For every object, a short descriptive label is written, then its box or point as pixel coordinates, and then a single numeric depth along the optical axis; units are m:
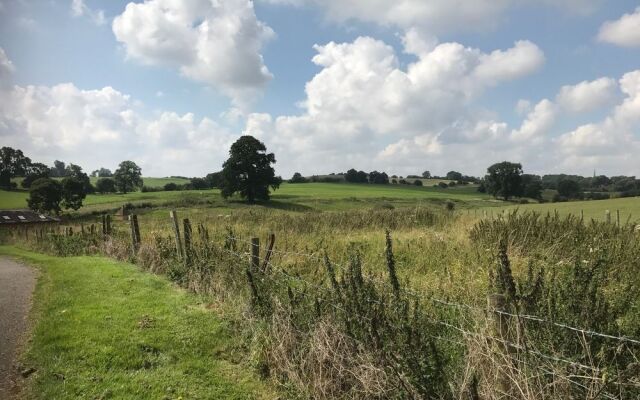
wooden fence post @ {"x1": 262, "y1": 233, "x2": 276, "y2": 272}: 9.03
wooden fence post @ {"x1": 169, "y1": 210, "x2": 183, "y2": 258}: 13.31
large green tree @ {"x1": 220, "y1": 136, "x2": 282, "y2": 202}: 77.00
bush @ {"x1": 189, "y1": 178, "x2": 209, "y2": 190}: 125.25
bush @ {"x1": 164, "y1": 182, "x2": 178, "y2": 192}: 122.25
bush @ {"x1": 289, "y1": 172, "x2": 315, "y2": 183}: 136.12
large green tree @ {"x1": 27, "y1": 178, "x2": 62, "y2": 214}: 73.62
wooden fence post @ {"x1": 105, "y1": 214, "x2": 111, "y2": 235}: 22.03
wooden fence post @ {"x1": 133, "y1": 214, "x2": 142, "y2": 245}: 16.64
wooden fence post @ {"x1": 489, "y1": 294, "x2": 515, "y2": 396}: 4.07
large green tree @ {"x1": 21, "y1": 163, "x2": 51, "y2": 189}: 108.31
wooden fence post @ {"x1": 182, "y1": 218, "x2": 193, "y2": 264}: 12.37
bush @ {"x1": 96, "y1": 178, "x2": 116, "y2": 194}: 119.25
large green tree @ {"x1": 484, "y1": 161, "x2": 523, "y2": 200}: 97.59
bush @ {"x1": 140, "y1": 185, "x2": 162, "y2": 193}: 120.21
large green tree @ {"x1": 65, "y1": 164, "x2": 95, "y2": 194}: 113.94
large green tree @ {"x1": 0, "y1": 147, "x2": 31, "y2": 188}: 112.31
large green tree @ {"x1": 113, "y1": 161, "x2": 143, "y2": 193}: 122.81
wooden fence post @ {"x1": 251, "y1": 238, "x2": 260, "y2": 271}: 9.10
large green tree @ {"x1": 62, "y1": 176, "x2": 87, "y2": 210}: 75.94
